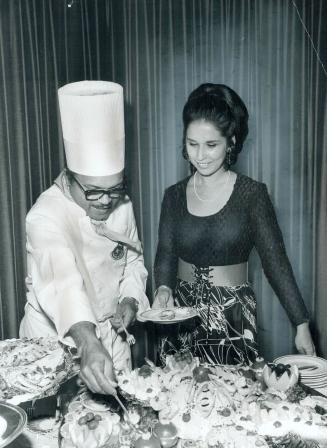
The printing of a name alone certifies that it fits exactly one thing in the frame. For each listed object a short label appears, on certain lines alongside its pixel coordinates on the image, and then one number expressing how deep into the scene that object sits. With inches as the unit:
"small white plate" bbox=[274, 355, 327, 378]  58.1
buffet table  43.5
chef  65.7
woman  74.1
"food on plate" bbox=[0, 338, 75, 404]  46.7
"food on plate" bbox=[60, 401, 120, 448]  42.9
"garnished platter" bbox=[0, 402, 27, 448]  36.3
